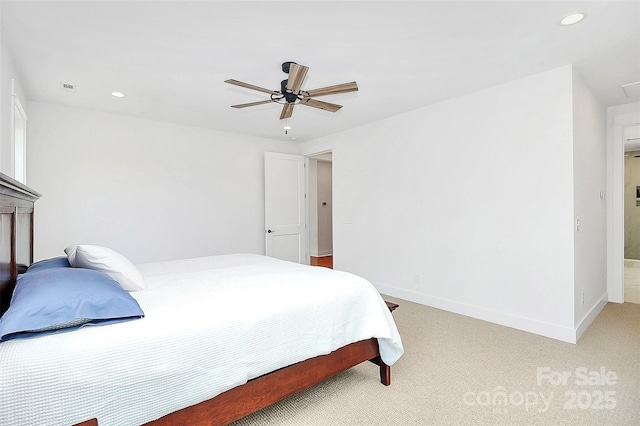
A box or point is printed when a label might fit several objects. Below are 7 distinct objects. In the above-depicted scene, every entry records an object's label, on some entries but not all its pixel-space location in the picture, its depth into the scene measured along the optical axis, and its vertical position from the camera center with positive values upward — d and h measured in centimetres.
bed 107 -58
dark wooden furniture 130 -9
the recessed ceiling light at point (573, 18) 197 +126
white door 520 +13
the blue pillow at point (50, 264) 187 -31
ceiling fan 225 +101
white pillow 178 -29
